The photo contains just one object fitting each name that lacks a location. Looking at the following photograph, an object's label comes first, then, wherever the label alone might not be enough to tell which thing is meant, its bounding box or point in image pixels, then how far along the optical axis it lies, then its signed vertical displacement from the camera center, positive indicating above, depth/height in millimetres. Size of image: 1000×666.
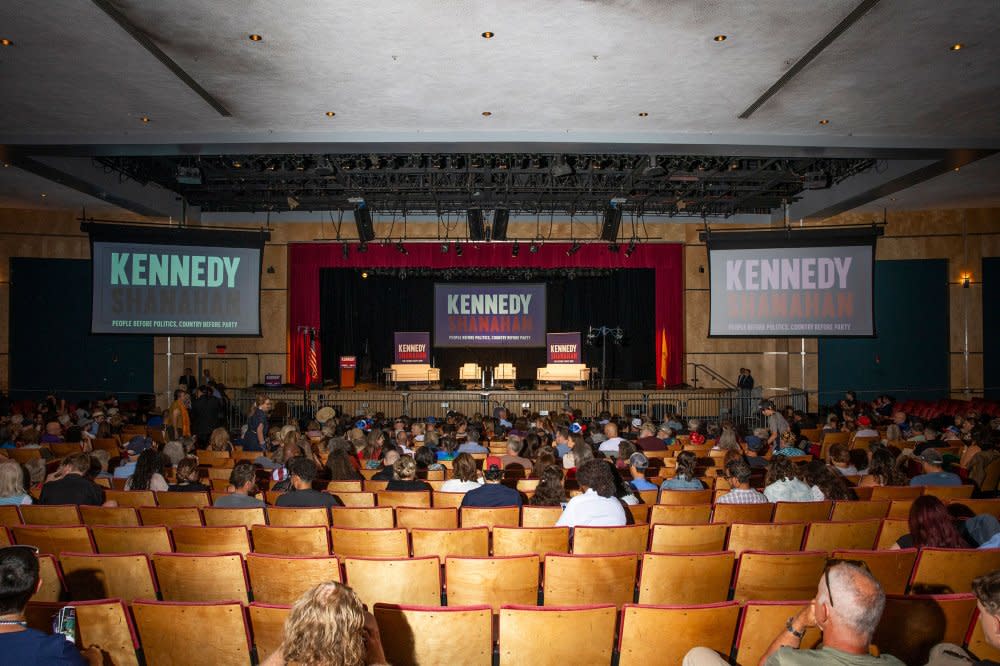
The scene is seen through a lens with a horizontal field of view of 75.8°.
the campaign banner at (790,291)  12086 +1040
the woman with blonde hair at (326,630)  1906 -857
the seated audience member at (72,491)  5336 -1219
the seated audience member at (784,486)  5469 -1207
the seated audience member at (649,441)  8902 -1347
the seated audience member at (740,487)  5316 -1208
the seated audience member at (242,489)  5051 -1195
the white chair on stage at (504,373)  20641 -900
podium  19391 -780
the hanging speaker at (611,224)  14945 +2844
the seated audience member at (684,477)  5961 -1242
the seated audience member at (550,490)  5340 -1213
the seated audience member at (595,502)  4508 -1117
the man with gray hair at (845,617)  2164 -933
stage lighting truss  12445 +3584
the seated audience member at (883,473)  5938 -1186
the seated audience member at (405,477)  5812 -1214
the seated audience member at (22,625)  2178 -1002
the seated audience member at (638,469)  6258 -1254
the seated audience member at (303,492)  5055 -1172
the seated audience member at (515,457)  7730 -1385
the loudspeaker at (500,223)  15250 +2922
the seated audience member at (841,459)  6922 -1232
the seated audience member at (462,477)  5750 -1198
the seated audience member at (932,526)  3695 -1048
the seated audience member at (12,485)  5215 -1140
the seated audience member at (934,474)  5961 -1210
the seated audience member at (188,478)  5777 -1211
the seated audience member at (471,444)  8523 -1344
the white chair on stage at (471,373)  20453 -885
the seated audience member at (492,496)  5145 -1212
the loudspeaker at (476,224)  15462 +2959
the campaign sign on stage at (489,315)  20781 +988
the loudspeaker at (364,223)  14508 +2809
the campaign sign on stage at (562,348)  21000 -88
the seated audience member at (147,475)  6132 -1245
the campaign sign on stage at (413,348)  21312 -91
